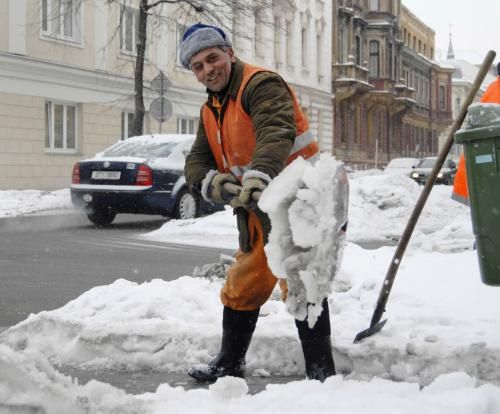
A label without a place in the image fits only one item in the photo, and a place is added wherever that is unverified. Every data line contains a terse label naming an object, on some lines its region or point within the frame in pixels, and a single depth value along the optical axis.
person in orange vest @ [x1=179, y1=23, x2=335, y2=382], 3.69
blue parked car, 13.30
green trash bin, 3.93
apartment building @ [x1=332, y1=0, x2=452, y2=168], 45.28
